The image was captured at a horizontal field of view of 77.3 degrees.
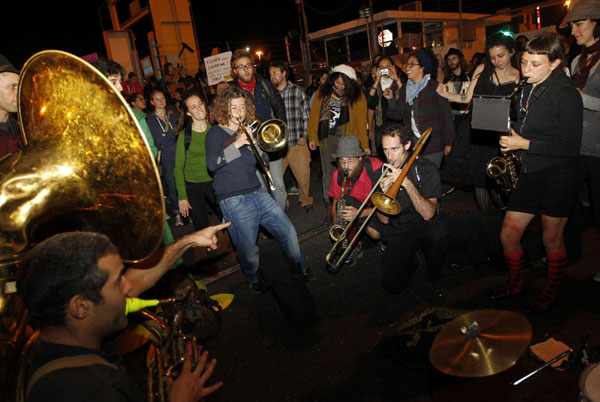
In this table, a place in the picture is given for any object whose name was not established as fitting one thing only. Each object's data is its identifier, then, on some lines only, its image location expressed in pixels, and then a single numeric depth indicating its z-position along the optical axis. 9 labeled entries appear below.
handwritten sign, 8.07
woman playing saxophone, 2.75
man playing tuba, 1.28
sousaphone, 1.81
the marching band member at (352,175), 4.09
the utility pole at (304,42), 12.71
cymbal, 1.88
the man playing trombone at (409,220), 3.58
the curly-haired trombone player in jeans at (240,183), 3.79
